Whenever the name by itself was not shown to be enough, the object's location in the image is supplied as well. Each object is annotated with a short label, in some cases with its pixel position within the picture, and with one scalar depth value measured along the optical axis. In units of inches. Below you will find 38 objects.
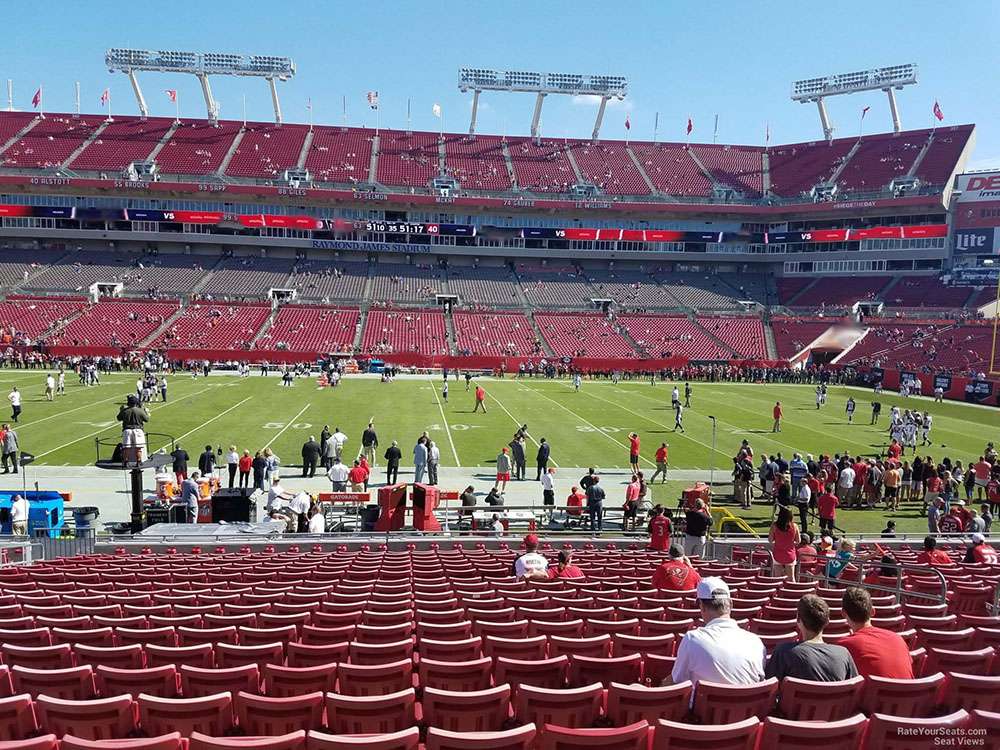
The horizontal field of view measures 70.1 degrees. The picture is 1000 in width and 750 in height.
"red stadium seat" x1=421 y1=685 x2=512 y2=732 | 150.6
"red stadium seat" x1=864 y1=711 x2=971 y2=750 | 132.0
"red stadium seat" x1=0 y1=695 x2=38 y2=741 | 144.8
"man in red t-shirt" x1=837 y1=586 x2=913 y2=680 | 159.3
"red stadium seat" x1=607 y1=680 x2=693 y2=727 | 153.0
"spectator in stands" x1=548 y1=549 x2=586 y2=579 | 324.8
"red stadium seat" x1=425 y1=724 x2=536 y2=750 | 125.3
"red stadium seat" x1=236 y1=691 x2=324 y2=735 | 146.6
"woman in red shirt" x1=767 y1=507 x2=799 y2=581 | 367.6
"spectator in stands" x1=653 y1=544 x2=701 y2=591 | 291.0
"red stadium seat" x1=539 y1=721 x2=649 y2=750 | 130.5
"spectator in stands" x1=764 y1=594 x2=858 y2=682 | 150.3
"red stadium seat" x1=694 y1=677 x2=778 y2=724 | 149.4
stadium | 160.1
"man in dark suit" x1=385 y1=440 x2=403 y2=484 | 751.7
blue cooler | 539.8
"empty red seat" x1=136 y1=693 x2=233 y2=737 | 146.1
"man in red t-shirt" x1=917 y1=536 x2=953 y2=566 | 365.7
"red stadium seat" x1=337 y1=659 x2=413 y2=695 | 169.9
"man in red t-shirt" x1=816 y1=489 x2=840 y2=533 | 595.8
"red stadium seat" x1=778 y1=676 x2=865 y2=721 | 146.8
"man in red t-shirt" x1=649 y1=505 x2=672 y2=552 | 454.3
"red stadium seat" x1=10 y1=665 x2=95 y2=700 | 167.8
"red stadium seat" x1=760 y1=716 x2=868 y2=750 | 130.5
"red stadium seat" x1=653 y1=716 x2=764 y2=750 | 130.0
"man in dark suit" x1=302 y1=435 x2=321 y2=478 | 779.4
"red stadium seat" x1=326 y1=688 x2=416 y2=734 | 146.0
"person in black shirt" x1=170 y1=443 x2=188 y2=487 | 698.6
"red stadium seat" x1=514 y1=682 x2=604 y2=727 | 153.2
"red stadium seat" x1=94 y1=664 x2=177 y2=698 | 168.1
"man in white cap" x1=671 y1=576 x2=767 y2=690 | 157.8
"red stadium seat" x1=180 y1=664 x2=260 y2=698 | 166.2
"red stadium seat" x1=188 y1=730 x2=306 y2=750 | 123.7
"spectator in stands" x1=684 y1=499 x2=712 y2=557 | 436.5
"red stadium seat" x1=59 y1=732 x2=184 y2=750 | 120.8
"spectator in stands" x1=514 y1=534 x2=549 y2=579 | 322.0
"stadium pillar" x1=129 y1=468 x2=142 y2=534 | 524.7
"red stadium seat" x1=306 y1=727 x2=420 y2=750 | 122.9
